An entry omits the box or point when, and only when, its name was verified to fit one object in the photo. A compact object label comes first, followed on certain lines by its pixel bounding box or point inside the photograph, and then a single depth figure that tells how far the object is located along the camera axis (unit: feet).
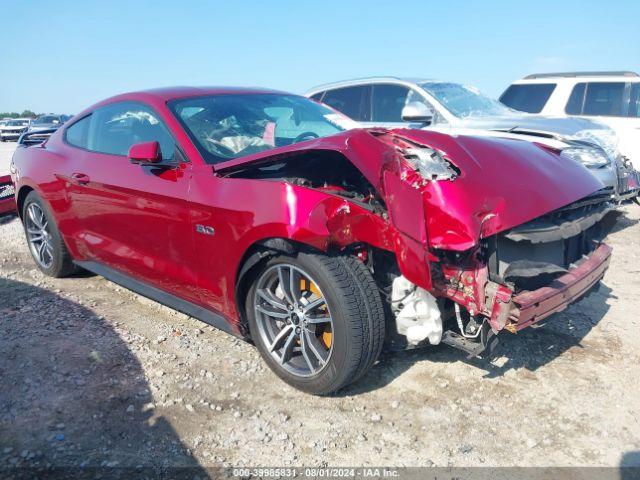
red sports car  8.13
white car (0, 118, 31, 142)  98.76
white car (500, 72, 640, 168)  26.20
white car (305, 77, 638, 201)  19.56
